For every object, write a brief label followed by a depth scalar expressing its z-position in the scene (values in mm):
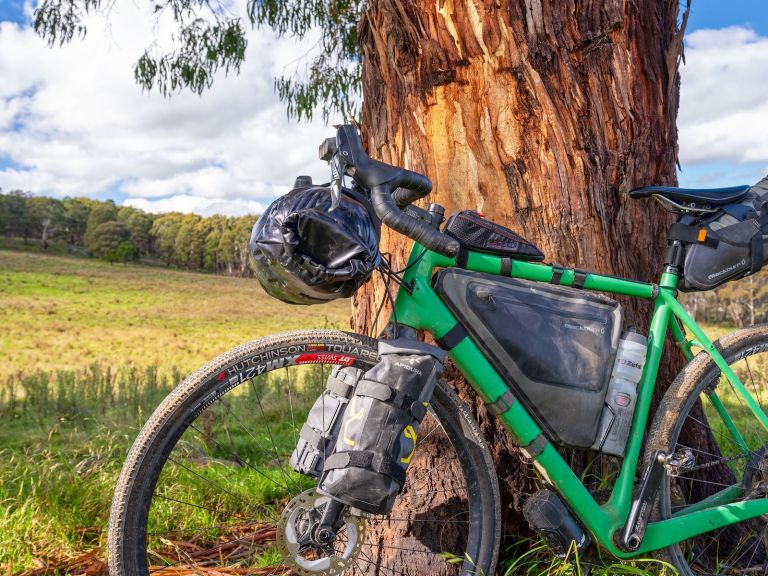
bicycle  1708
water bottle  2107
